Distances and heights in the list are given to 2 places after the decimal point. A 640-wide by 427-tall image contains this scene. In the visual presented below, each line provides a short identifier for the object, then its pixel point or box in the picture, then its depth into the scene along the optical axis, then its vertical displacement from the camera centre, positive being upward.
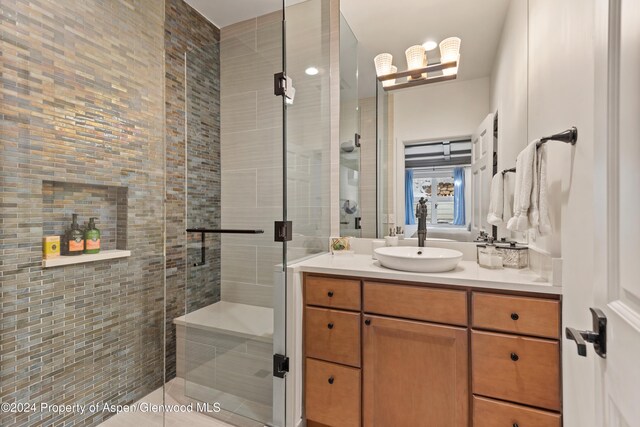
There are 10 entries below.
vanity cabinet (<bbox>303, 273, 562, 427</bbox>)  1.05 -0.64
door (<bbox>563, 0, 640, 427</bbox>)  0.48 +0.01
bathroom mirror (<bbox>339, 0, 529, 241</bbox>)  1.57 +0.63
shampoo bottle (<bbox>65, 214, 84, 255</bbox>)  1.34 -0.13
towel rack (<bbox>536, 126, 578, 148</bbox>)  0.88 +0.26
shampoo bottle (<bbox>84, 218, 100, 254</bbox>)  1.41 -0.14
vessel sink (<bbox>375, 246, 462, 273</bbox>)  1.28 -0.24
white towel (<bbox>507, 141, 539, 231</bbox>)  1.05 +0.09
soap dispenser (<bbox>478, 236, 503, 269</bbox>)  1.37 -0.22
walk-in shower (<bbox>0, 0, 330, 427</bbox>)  1.20 +0.08
